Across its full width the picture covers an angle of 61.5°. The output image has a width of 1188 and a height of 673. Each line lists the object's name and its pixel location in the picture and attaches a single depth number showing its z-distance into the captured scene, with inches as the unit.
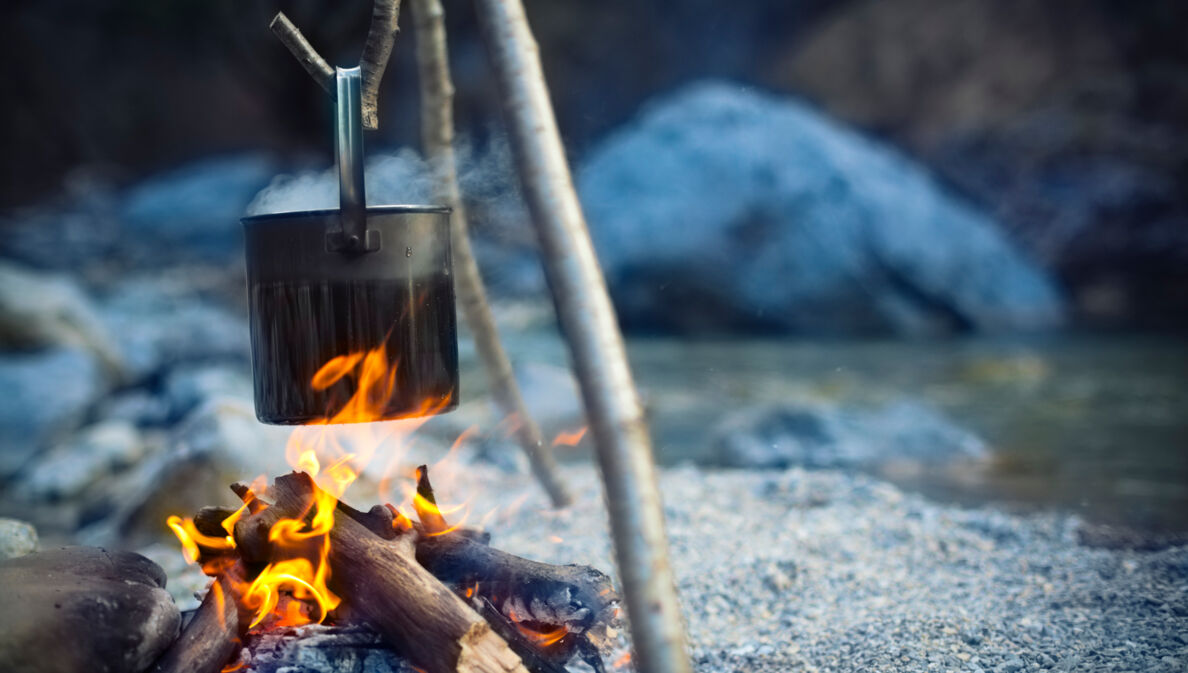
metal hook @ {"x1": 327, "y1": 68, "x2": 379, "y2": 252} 67.8
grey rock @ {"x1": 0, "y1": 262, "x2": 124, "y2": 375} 252.7
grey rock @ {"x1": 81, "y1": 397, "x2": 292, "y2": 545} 146.6
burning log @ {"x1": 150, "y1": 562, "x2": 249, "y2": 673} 68.1
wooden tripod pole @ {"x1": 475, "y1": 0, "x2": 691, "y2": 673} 60.5
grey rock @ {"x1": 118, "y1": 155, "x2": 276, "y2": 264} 561.0
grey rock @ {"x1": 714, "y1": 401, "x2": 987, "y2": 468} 194.9
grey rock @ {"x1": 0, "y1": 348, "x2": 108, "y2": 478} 226.7
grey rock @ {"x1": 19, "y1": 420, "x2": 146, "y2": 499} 191.5
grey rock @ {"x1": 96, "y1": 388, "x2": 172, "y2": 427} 235.0
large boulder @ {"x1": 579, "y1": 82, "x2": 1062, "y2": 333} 406.3
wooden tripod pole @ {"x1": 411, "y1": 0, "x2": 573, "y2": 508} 122.3
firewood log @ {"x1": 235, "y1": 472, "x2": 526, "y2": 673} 66.7
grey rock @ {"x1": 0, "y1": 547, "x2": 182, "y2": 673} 63.5
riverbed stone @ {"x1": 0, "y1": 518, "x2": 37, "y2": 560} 96.7
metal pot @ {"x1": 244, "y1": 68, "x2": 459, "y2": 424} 68.9
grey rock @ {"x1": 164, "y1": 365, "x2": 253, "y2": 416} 225.0
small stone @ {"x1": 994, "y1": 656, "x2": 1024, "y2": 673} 84.0
